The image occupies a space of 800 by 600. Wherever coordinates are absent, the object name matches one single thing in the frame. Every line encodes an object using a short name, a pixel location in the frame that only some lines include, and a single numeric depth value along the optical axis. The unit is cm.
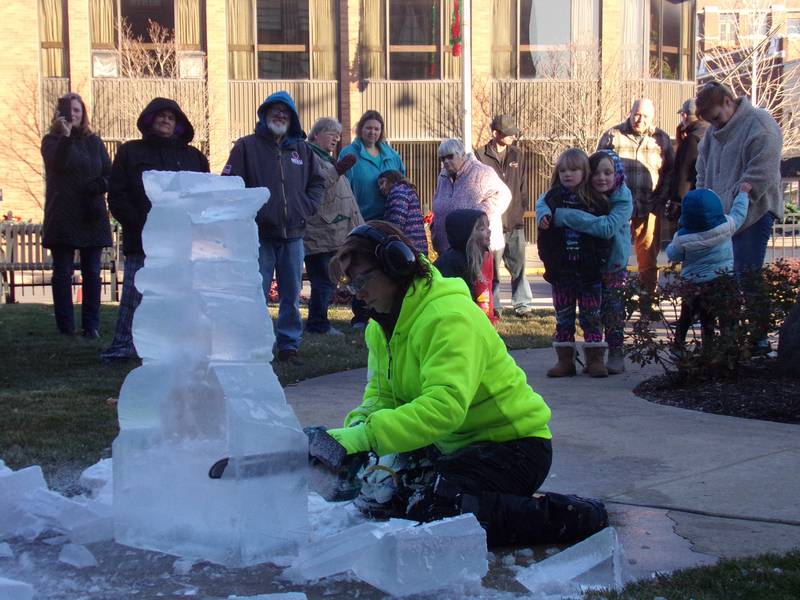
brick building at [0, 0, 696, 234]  2873
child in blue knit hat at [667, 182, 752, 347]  725
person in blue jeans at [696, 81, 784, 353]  758
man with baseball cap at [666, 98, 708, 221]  963
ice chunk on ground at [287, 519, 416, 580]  337
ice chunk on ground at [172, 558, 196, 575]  355
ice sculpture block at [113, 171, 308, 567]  358
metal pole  2214
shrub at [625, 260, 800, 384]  668
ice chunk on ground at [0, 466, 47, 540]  398
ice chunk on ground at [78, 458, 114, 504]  438
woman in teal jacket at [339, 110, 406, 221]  1019
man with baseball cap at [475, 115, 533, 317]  1134
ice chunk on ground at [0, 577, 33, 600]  307
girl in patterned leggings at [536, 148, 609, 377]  742
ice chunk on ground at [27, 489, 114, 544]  388
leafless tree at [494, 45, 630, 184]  2839
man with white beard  805
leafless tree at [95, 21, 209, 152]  2852
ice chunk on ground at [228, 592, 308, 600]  309
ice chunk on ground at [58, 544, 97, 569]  363
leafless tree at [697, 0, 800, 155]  3300
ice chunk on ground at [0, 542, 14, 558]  369
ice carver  368
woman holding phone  920
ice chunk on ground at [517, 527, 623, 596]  335
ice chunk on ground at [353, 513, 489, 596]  325
